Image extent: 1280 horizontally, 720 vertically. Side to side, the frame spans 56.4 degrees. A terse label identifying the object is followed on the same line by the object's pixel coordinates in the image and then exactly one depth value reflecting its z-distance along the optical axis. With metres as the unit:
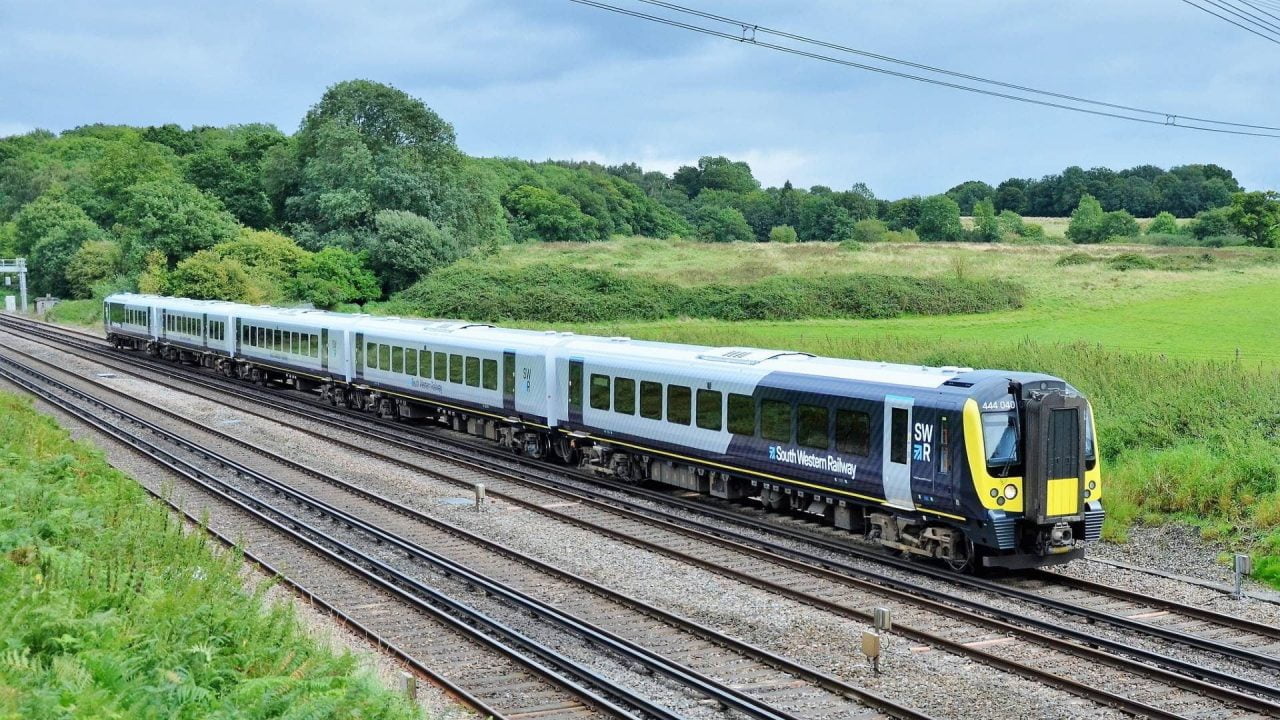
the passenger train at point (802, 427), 16.00
